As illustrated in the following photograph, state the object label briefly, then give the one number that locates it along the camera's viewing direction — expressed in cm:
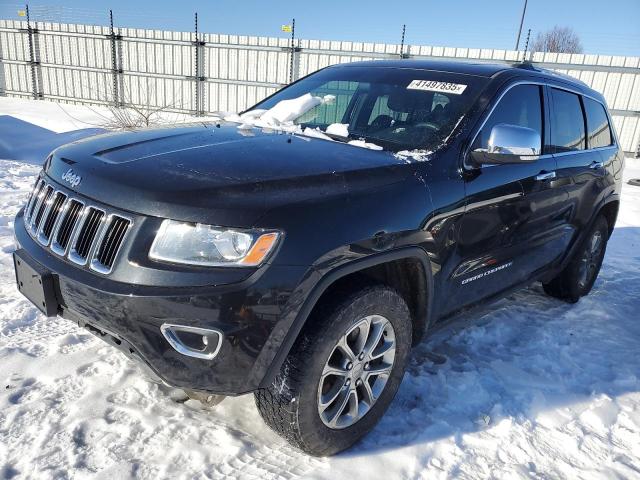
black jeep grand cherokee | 180
